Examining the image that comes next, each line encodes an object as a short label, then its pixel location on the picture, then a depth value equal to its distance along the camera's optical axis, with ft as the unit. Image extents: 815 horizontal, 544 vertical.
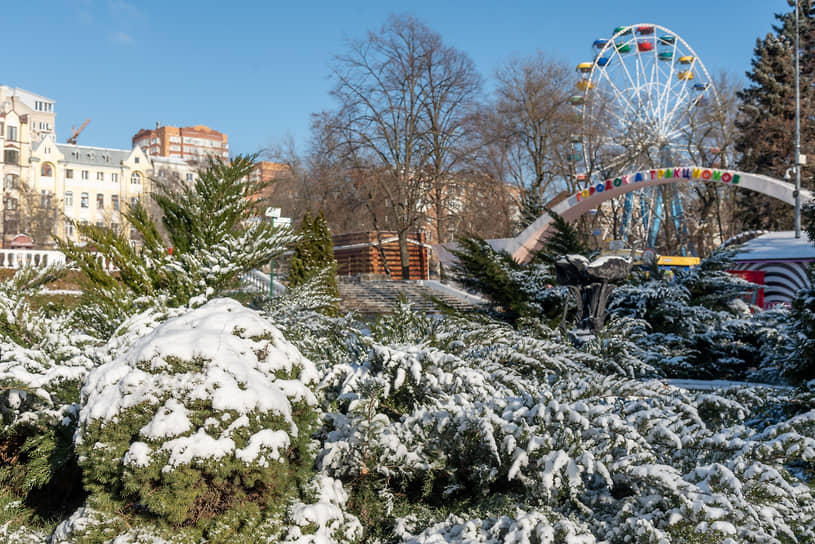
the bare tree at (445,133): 109.91
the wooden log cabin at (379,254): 120.88
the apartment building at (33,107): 270.87
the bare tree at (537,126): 125.90
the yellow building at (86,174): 262.67
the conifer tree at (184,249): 15.62
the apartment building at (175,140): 473.67
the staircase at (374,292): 80.43
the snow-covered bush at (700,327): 21.70
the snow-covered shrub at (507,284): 25.02
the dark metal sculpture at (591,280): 23.16
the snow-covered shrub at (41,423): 11.27
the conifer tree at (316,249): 64.49
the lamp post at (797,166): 64.44
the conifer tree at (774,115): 107.24
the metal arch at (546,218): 80.33
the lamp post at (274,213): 34.05
